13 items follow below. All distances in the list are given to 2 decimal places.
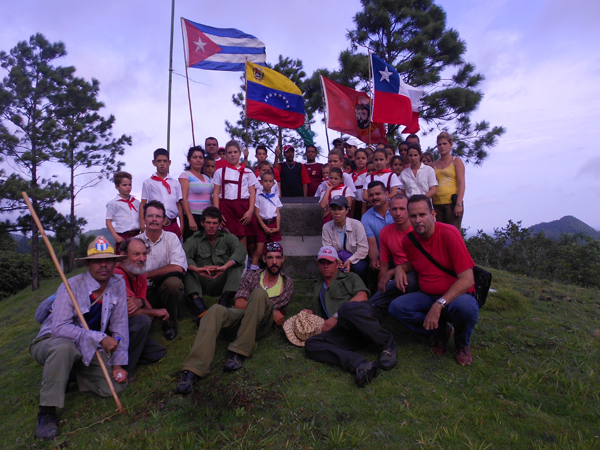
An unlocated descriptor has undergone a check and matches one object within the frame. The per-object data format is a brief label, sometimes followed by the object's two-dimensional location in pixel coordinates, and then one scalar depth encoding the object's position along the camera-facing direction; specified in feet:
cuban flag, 23.41
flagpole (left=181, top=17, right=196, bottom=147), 22.49
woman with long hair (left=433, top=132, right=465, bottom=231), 17.38
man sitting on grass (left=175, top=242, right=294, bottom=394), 10.37
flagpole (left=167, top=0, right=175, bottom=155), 20.68
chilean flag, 25.46
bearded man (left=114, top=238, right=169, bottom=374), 11.44
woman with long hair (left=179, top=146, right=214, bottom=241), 17.28
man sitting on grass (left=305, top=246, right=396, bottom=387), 10.85
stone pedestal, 20.66
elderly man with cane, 9.16
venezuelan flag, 23.71
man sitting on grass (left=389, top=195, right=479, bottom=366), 10.93
